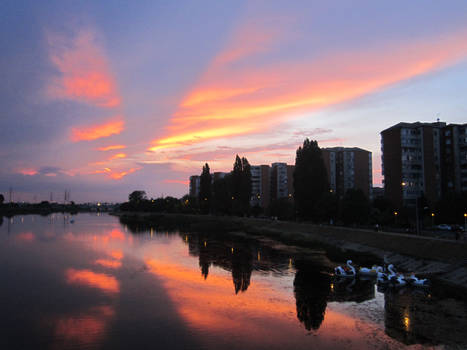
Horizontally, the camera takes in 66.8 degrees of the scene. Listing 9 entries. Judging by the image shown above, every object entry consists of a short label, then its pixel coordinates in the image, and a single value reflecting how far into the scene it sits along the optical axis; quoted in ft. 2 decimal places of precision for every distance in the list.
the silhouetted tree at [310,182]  252.01
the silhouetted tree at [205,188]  438.81
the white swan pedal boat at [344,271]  118.93
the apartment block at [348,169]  422.82
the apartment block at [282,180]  506.48
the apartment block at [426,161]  283.79
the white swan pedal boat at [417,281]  103.14
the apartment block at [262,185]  535.60
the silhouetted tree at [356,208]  221.05
